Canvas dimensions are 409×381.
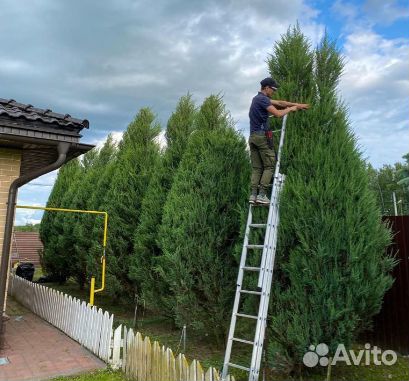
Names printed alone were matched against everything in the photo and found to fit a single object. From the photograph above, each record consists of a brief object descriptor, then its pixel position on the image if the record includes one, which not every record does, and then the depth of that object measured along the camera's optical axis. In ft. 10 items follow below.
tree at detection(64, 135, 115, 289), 38.37
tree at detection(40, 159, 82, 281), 46.42
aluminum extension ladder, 13.42
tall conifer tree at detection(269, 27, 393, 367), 14.14
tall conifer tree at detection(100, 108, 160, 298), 31.17
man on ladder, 15.99
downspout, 19.57
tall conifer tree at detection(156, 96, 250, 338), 19.85
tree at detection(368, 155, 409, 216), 152.66
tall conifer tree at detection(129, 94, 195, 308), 25.94
